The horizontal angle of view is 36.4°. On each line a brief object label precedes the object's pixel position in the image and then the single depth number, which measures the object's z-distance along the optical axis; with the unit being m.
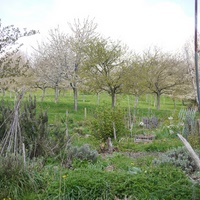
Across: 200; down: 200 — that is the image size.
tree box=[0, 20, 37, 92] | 10.72
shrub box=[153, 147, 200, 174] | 5.69
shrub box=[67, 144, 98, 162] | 6.54
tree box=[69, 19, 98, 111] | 25.38
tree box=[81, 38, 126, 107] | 22.81
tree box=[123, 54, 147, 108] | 22.88
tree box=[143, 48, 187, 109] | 28.44
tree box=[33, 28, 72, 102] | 26.57
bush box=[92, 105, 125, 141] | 10.36
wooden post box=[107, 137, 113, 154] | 8.54
